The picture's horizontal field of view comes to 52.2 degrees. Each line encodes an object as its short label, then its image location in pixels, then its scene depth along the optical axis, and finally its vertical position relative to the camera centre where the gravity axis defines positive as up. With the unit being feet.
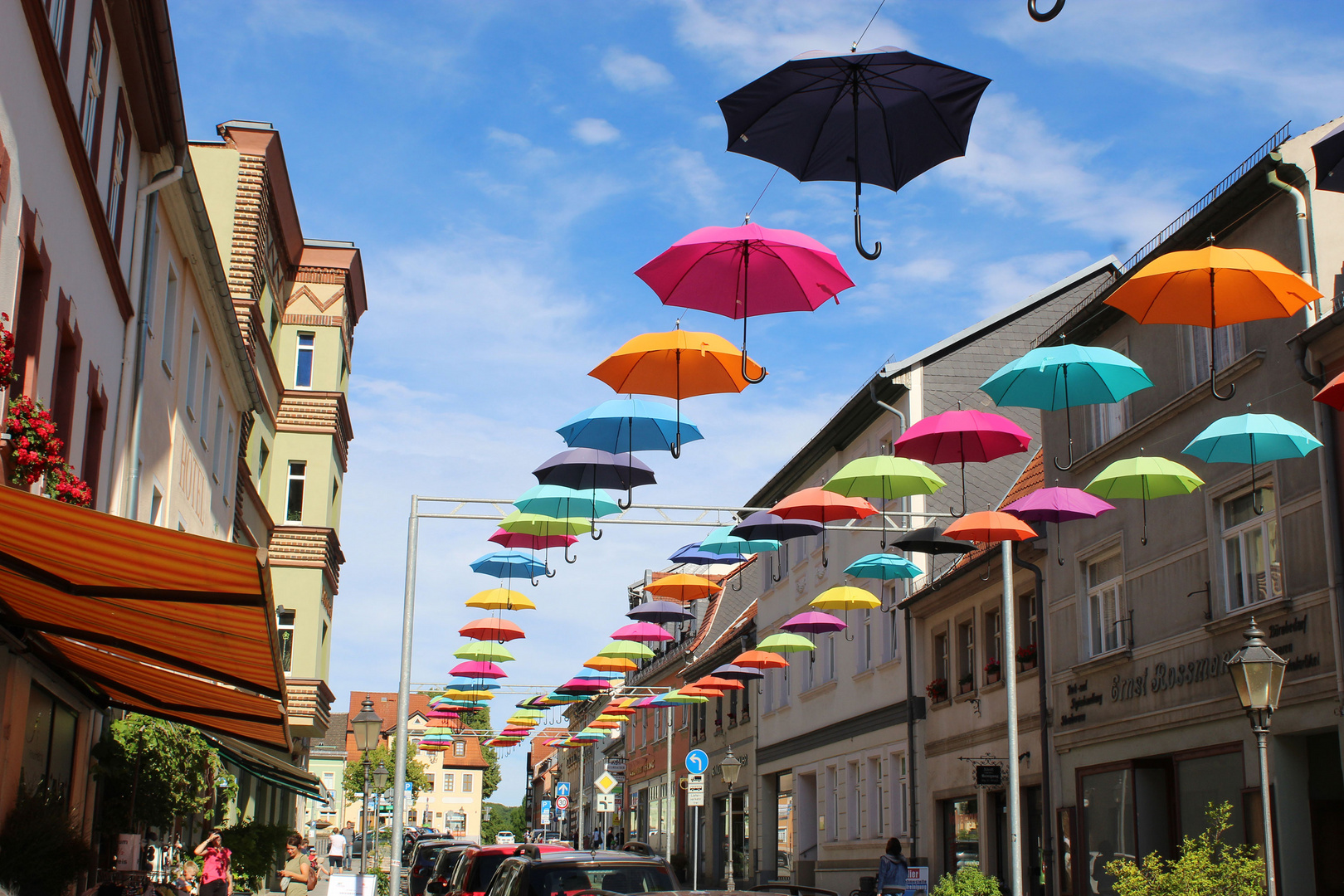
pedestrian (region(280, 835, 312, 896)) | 73.15 -5.13
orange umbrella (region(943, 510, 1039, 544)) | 58.75 +10.70
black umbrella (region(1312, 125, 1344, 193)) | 35.58 +15.94
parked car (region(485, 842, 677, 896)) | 34.73 -2.38
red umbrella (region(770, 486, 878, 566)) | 65.36 +12.90
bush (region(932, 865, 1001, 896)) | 65.87 -4.68
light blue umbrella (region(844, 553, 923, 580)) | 79.05 +12.23
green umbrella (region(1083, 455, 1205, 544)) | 55.11 +12.14
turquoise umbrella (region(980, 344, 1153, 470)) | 50.75 +14.95
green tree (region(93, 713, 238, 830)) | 52.21 +0.21
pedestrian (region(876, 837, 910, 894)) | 73.00 -4.53
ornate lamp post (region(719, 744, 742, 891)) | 108.78 +1.12
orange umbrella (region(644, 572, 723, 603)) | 99.81 +13.87
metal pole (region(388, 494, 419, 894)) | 72.69 +4.04
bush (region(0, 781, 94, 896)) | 37.73 -2.10
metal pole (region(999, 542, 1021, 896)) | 60.20 +0.70
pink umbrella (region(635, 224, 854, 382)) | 42.88 +15.82
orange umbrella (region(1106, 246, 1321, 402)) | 41.29 +14.90
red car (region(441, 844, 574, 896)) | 51.13 -3.32
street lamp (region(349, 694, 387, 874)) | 99.86 +3.74
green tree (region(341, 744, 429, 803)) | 253.44 -0.03
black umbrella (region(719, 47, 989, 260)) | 33.55 +16.43
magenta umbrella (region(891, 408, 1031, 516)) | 56.34 +14.27
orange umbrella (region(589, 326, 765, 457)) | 53.31 +15.93
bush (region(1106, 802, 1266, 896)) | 46.39 -2.92
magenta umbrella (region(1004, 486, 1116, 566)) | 58.49 +11.66
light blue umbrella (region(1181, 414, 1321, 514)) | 48.08 +12.00
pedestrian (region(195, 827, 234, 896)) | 62.23 -4.09
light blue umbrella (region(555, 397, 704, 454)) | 63.93 +16.22
